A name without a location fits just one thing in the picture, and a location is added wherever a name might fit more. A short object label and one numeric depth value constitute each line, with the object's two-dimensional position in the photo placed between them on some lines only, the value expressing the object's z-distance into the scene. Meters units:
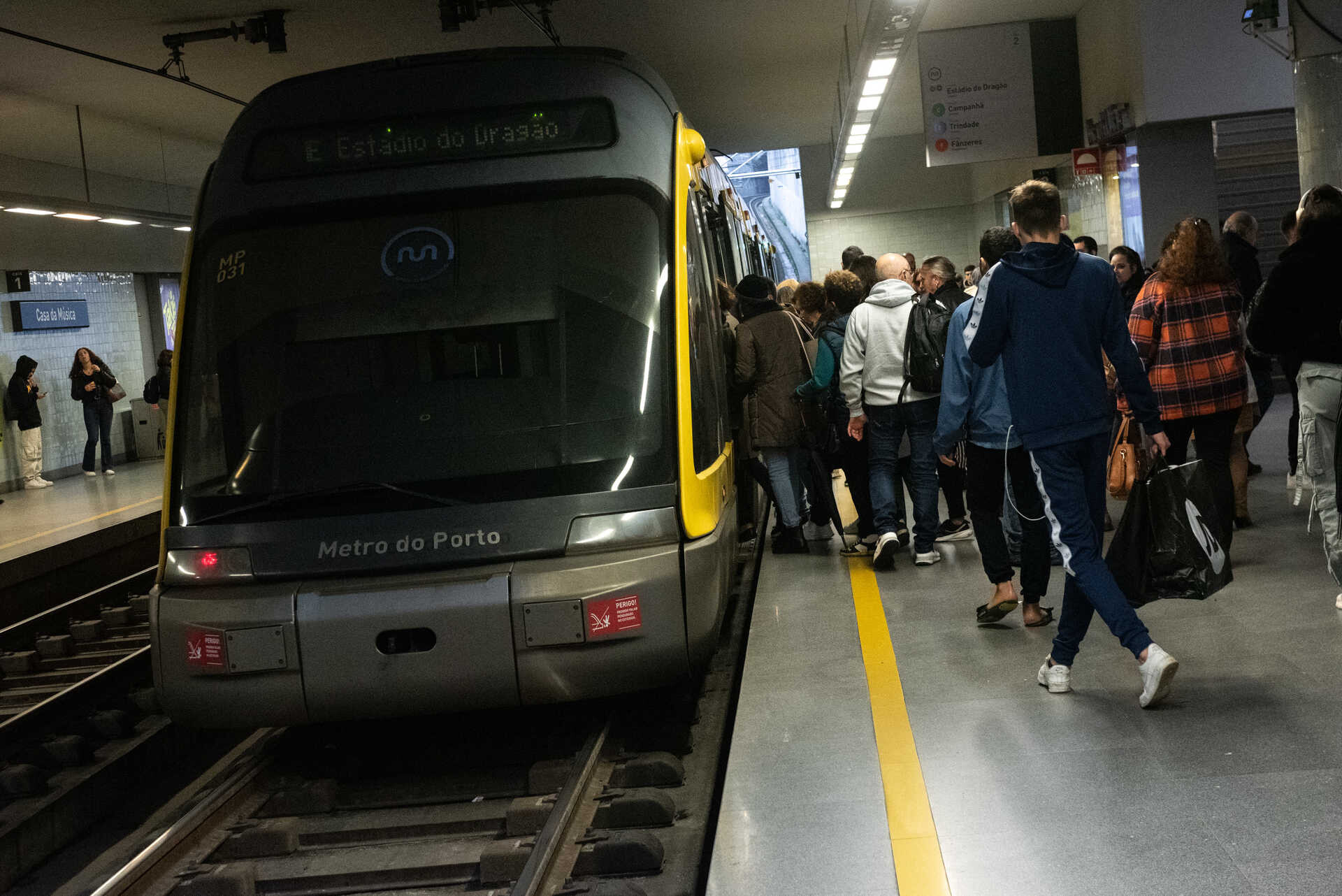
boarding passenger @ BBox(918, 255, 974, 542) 8.11
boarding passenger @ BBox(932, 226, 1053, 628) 6.17
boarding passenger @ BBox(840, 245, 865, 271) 9.66
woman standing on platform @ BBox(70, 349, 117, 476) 19.02
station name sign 18.58
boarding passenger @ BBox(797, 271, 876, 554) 8.76
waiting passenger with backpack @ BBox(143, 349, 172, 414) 20.61
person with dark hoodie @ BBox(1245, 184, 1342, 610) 6.03
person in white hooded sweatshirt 8.05
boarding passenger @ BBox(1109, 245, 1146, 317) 9.73
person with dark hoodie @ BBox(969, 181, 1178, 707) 5.01
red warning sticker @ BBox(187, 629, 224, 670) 4.94
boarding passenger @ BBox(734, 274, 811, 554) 8.49
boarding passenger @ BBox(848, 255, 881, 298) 9.40
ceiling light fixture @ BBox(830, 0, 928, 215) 10.05
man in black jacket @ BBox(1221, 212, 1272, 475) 9.42
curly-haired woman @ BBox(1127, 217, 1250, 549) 7.18
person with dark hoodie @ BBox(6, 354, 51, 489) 17.53
